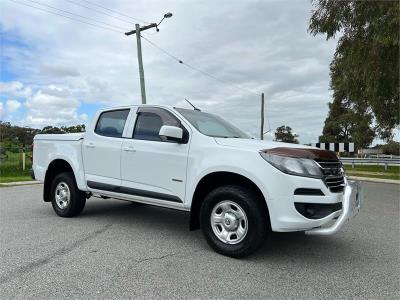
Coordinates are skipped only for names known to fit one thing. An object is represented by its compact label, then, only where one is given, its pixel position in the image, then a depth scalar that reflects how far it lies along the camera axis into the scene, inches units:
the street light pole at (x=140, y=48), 756.6
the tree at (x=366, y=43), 421.4
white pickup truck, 177.5
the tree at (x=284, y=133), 2842.8
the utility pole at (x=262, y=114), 1400.1
